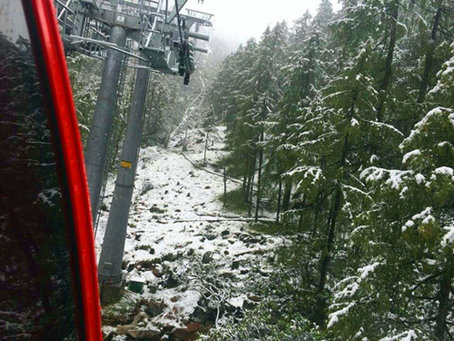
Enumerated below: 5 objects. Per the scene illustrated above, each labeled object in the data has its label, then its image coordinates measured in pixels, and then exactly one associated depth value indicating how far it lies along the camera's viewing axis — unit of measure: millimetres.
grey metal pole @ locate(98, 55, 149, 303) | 12258
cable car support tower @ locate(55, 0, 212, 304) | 8430
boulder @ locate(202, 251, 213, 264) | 17506
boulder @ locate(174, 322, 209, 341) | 11086
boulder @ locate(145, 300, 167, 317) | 12367
